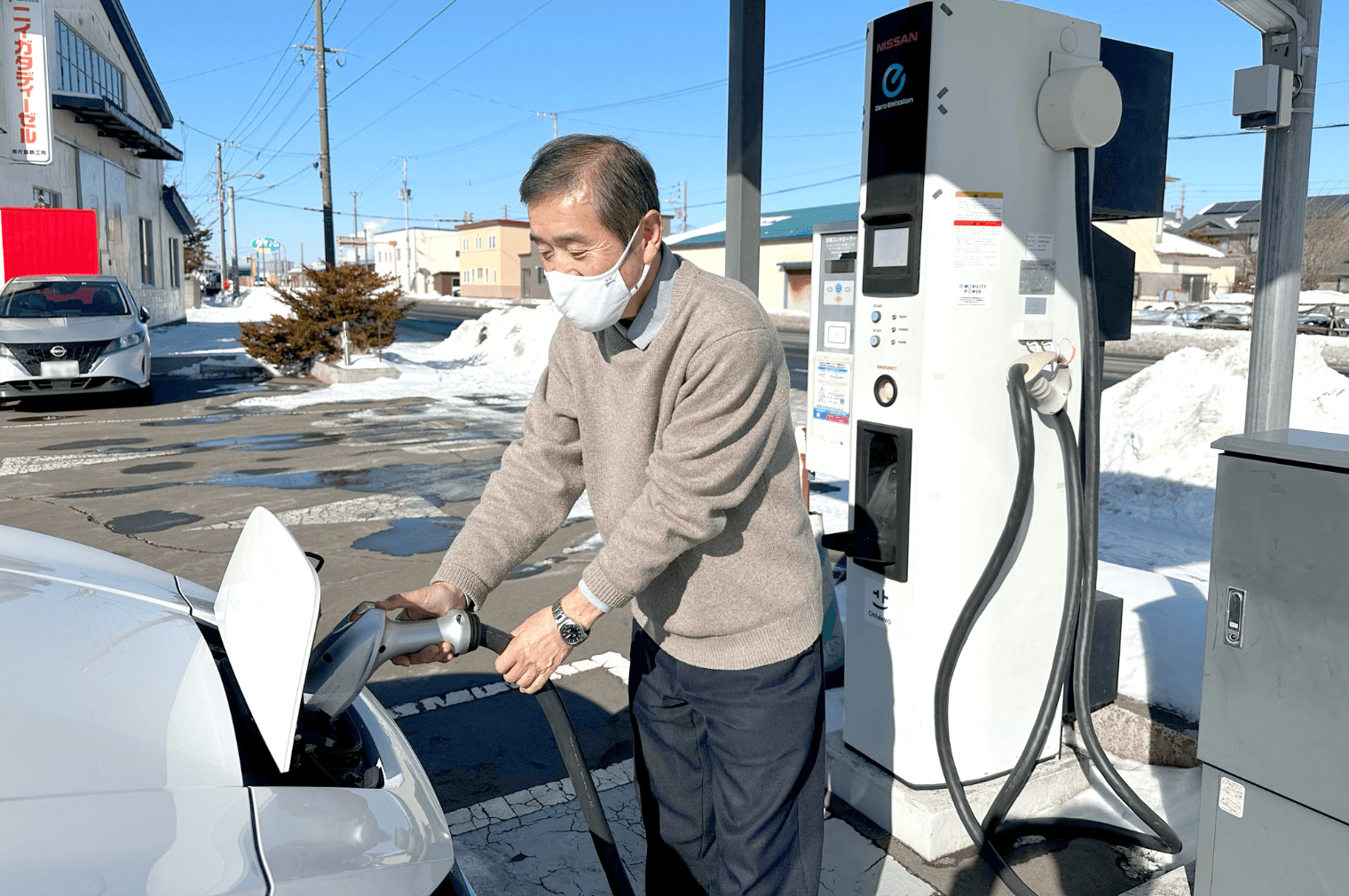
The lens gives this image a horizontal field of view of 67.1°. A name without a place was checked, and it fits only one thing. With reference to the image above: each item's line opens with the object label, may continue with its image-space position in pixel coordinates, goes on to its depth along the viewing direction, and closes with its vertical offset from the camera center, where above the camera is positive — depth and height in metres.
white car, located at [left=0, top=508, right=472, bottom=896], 1.25 -0.60
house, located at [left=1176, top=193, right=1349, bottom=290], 39.03 +5.87
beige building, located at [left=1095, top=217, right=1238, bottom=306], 52.38 +4.17
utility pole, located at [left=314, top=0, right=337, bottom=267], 21.83 +3.49
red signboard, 17.61 +1.51
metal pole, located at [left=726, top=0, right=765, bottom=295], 4.74 +0.94
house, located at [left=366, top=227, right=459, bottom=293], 91.50 +6.74
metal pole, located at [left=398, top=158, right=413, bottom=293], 88.12 +9.41
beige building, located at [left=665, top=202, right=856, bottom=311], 44.91 +3.97
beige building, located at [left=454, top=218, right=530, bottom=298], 77.62 +5.90
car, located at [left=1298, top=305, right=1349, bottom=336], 29.75 +0.74
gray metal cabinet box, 2.11 -0.69
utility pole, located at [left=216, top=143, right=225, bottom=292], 58.94 +8.43
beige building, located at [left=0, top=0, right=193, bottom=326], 21.23 +4.26
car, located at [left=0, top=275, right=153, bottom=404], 12.07 -0.14
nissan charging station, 2.76 -0.16
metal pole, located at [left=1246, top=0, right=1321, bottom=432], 3.22 +0.28
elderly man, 1.93 -0.39
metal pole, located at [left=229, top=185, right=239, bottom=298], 62.41 +4.46
